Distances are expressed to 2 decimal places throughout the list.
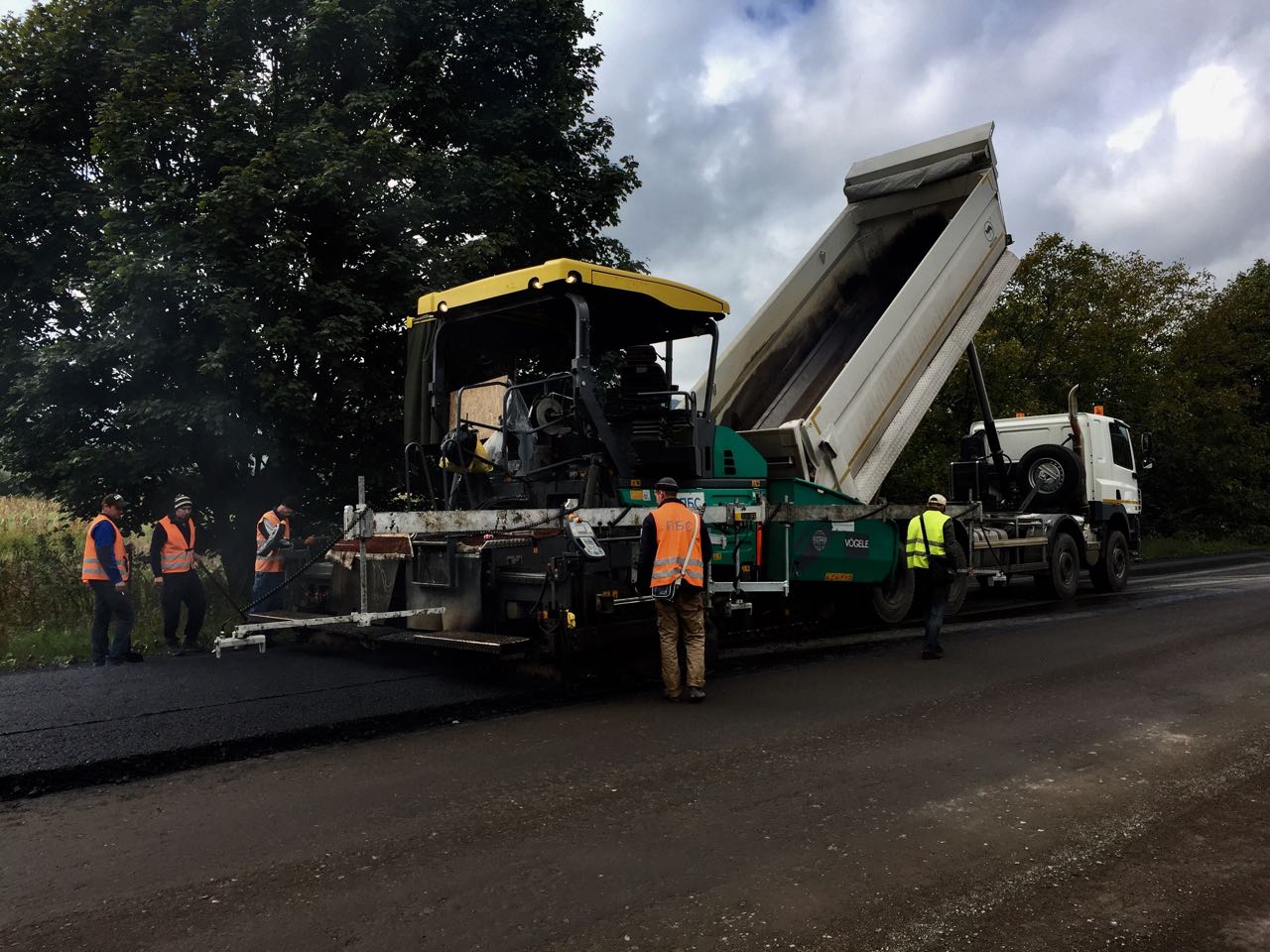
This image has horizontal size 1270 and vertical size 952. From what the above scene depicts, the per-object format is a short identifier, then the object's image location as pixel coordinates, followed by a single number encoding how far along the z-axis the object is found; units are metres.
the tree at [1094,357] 16.53
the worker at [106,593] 7.73
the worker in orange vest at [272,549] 8.70
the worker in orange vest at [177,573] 8.55
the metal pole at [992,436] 11.79
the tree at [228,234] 8.81
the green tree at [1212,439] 24.12
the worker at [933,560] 7.46
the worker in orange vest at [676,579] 5.86
